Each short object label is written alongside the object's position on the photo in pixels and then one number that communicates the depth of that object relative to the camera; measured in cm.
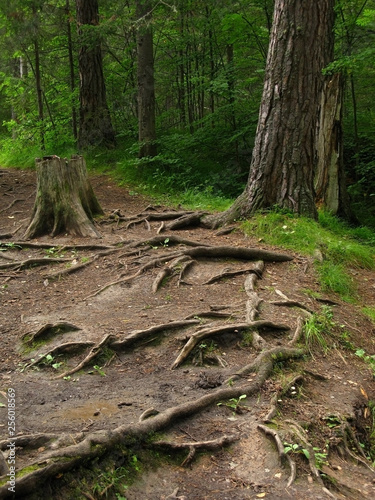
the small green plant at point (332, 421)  382
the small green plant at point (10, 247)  802
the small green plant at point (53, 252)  759
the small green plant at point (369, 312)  602
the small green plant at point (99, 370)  451
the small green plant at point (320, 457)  333
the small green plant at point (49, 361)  469
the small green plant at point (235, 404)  380
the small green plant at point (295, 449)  330
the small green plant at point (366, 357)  502
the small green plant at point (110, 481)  282
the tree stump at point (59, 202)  840
